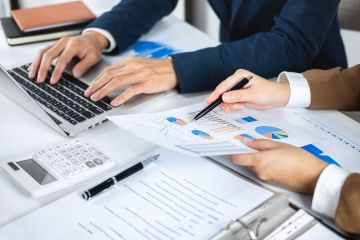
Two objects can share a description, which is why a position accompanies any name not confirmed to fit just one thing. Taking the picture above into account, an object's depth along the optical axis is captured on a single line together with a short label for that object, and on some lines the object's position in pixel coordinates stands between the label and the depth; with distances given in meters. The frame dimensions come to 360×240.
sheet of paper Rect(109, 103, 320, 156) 0.73
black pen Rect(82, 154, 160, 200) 0.69
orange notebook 1.26
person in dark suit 0.99
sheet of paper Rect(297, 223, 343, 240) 0.61
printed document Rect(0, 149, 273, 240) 0.62
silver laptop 0.86
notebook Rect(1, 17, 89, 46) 1.24
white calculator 0.71
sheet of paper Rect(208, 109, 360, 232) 0.74
